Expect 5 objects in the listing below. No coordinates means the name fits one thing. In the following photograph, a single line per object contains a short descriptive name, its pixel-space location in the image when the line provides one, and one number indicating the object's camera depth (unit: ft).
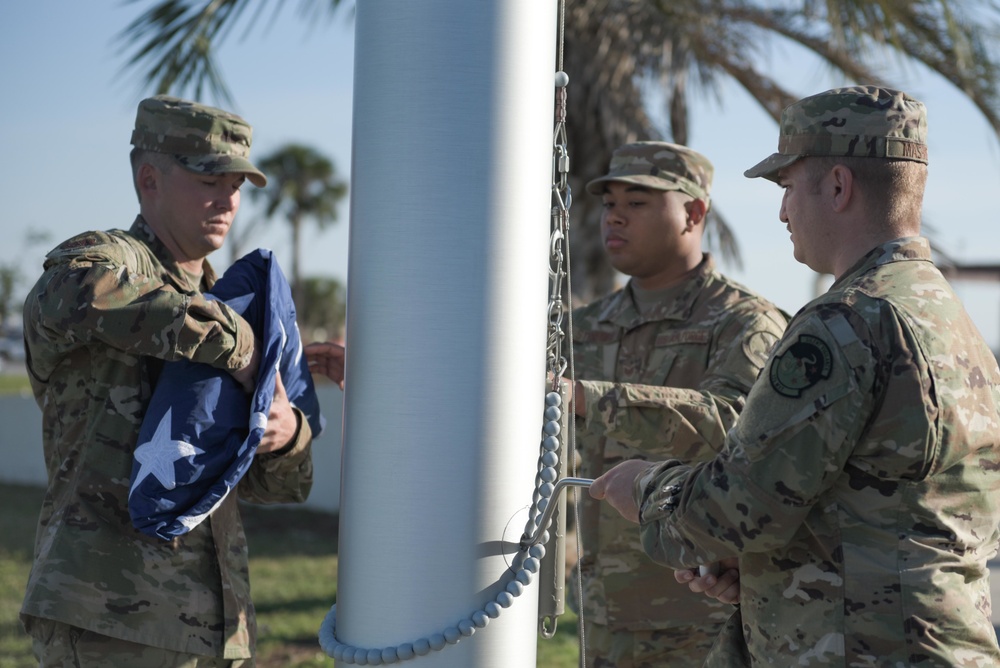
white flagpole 5.53
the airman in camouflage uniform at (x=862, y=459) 5.83
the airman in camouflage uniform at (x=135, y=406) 8.10
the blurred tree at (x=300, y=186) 115.96
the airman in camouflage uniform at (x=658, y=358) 10.11
